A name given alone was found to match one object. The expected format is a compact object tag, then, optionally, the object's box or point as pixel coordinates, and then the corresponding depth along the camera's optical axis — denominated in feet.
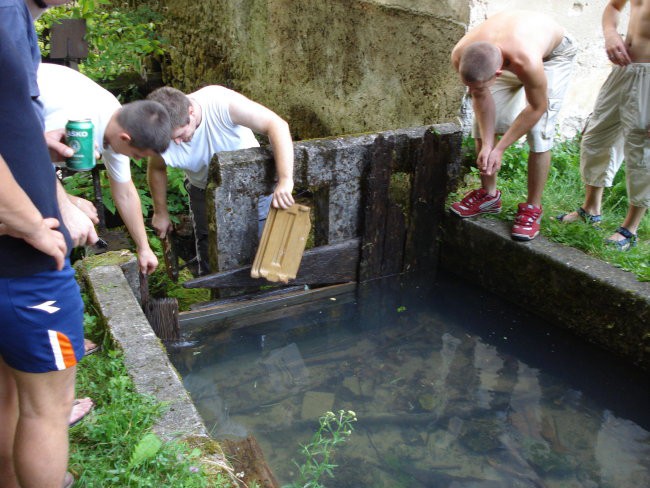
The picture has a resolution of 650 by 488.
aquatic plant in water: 10.16
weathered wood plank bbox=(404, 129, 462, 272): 15.94
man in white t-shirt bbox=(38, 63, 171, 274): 9.73
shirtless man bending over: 13.62
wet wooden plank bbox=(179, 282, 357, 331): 14.66
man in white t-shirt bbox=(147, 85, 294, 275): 12.28
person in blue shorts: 5.59
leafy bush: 22.02
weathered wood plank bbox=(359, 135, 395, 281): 15.38
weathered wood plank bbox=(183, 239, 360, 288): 14.62
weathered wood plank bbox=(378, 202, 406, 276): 16.26
